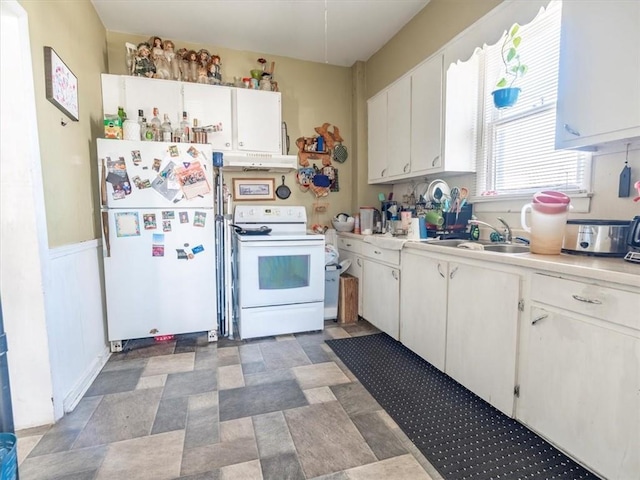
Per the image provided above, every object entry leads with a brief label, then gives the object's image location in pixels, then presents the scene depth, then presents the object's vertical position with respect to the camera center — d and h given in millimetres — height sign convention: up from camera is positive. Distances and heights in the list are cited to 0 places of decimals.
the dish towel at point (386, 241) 2395 -246
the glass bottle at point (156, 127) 2615 +685
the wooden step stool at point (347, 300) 3139 -854
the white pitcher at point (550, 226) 1562 -85
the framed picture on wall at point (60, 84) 1720 +727
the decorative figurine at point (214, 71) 3062 +1306
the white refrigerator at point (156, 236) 2396 -181
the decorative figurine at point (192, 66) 3076 +1356
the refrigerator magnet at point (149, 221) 2457 -65
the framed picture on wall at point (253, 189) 3383 +231
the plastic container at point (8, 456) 1108 -843
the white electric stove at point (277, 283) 2717 -612
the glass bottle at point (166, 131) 2578 +652
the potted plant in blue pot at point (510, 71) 2014 +881
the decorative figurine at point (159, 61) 2932 +1346
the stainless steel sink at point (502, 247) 1902 -227
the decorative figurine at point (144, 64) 2828 +1273
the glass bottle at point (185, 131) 2713 +677
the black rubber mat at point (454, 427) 1354 -1063
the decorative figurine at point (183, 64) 3057 +1373
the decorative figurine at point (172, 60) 2982 +1386
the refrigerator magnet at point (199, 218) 2570 -50
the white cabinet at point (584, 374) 1129 -639
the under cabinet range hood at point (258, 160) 2920 +458
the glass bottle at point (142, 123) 2584 +708
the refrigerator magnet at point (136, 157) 2406 +403
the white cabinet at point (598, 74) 1325 +581
